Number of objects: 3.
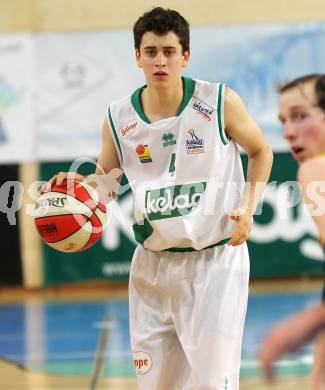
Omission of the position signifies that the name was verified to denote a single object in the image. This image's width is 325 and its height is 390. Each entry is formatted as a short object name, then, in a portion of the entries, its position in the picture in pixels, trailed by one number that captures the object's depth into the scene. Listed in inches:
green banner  1024.2
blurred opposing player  262.8
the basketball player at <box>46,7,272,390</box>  382.9
